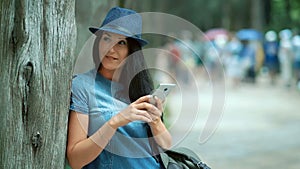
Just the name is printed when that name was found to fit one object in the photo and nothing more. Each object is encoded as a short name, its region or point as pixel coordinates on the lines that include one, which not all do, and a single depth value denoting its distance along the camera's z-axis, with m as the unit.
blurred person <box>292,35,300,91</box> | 15.47
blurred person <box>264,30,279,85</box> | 18.95
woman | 2.46
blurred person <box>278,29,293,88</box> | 16.64
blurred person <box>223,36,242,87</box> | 17.16
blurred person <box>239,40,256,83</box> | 18.48
